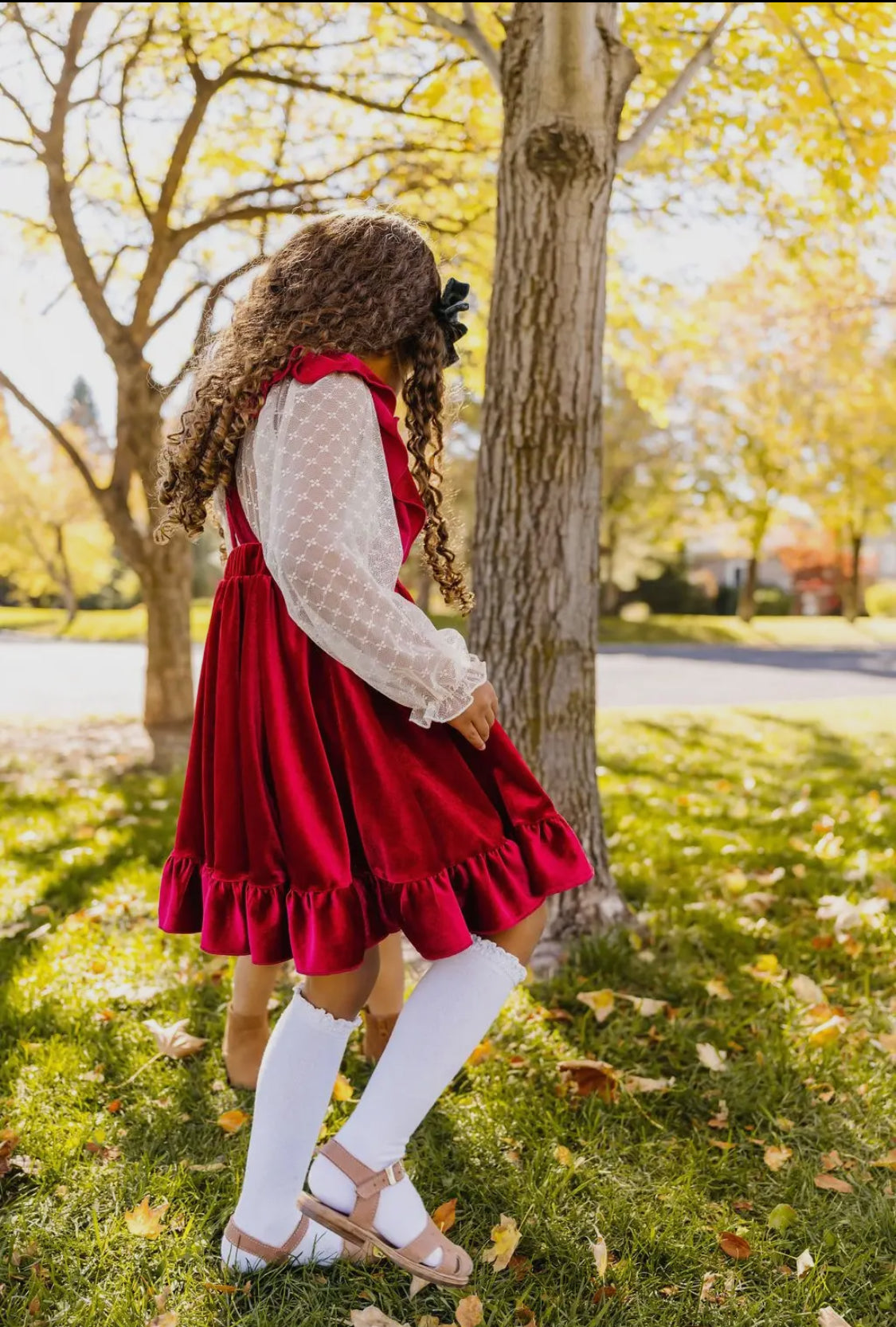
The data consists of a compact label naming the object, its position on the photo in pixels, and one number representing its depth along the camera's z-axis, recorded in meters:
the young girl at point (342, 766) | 1.71
